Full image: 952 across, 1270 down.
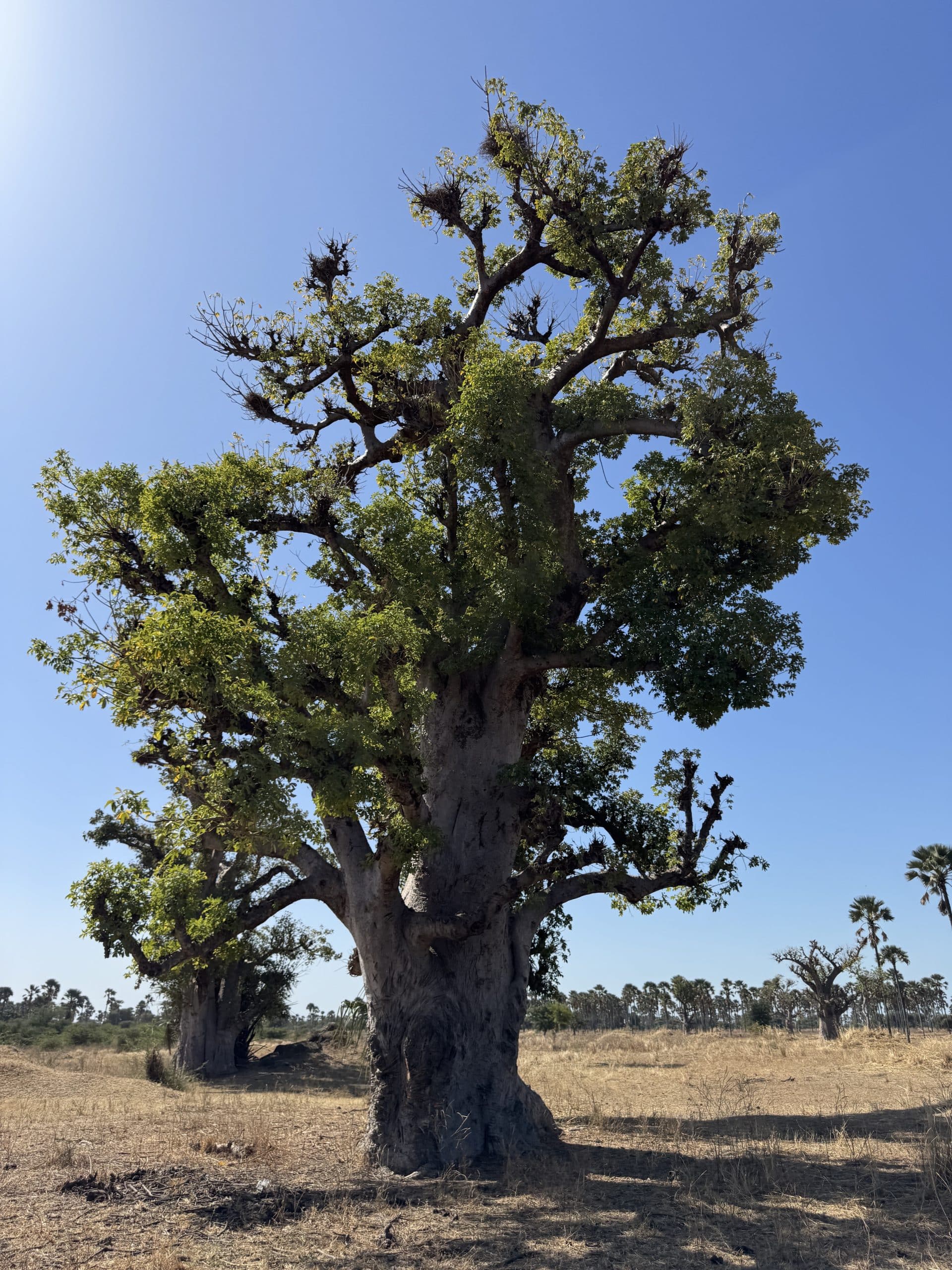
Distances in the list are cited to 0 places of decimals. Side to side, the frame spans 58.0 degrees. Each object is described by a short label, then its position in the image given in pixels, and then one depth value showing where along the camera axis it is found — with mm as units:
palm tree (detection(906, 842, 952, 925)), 46406
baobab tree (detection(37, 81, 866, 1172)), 10047
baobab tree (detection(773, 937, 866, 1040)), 36375
